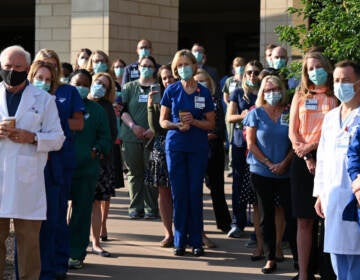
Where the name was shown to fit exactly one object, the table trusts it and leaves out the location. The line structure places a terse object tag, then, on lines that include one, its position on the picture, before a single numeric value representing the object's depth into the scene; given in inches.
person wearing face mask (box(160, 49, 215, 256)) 380.2
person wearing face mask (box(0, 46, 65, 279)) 282.4
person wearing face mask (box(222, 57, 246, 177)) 457.7
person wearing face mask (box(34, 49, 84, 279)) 321.4
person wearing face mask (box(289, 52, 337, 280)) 314.3
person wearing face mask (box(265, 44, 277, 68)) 465.1
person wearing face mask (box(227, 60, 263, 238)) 404.2
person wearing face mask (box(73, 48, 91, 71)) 490.2
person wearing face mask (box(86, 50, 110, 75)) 446.3
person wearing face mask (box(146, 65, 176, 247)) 401.4
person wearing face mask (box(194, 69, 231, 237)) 432.1
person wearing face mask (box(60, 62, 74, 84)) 394.3
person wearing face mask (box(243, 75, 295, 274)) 348.8
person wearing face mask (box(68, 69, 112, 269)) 349.4
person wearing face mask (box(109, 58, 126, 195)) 451.5
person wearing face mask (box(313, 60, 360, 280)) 252.8
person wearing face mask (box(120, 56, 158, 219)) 455.8
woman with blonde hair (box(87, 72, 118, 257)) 376.2
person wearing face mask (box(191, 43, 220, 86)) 484.1
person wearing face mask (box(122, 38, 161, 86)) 497.7
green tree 309.0
